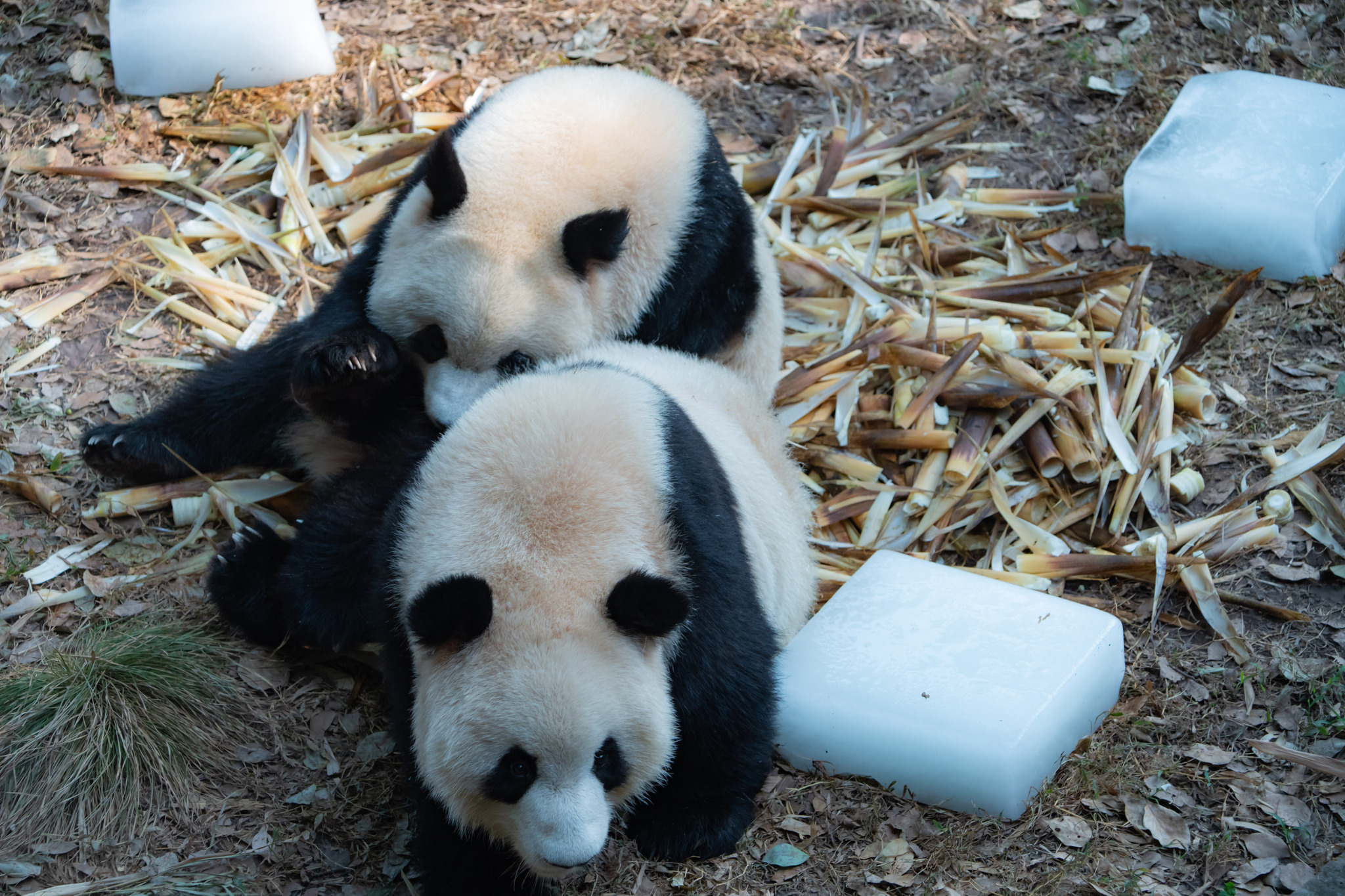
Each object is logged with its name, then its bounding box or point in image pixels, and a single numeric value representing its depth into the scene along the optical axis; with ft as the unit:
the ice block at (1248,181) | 13.98
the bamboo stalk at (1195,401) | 12.79
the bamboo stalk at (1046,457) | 12.35
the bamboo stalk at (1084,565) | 11.17
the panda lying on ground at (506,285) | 10.41
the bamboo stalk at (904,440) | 12.51
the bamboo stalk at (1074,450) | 12.17
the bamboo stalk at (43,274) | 14.23
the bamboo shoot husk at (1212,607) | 10.46
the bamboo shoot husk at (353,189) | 15.74
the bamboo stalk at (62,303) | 13.79
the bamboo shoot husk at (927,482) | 12.10
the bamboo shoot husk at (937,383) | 12.78
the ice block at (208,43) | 16.56
